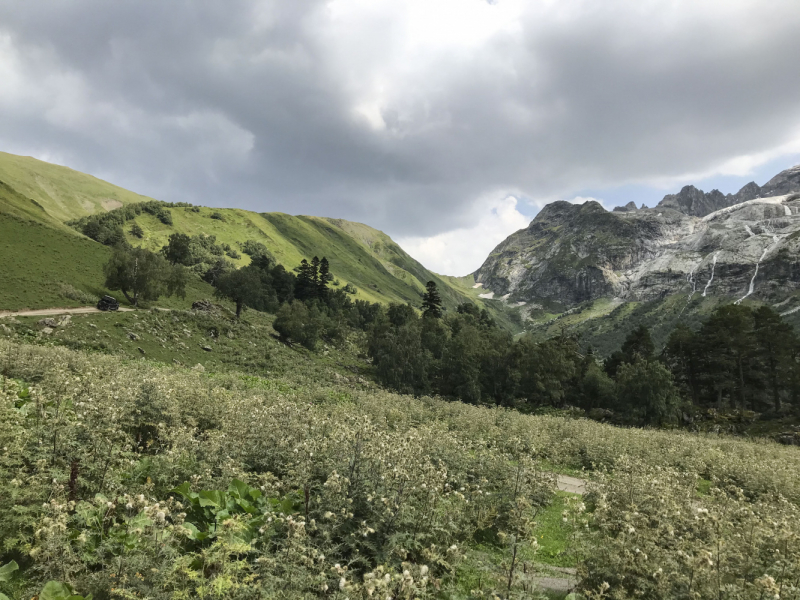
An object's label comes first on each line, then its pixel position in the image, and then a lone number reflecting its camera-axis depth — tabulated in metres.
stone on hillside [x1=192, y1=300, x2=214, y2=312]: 58.09
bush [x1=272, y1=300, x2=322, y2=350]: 60.62
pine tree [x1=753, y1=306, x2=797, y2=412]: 49.94
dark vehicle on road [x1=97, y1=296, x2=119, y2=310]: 44.91
